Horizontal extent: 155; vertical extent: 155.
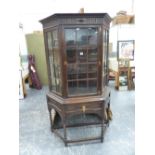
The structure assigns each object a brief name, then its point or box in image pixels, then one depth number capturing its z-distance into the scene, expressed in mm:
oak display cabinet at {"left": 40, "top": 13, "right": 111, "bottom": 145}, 1713
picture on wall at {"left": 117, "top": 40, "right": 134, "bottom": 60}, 4109
